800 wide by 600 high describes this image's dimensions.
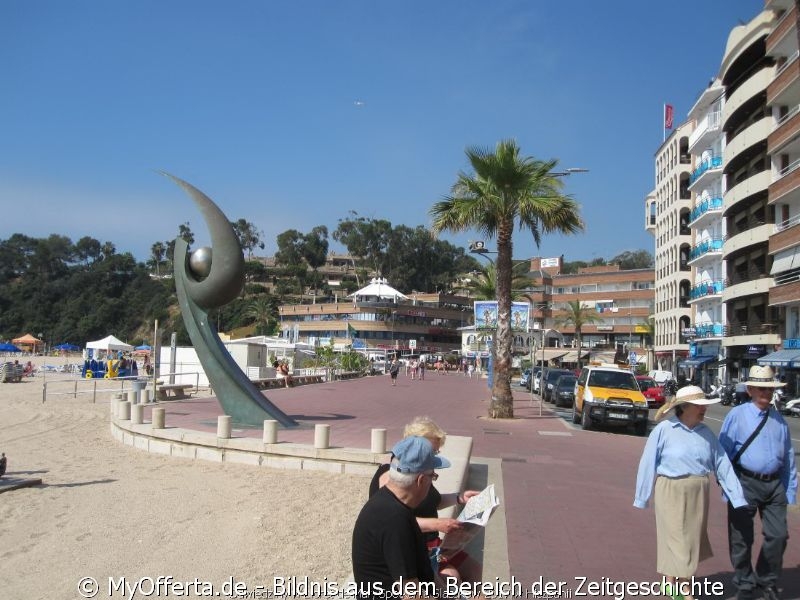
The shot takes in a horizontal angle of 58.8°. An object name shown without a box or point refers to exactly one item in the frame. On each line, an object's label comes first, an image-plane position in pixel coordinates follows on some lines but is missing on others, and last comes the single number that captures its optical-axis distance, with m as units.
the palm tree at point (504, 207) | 20.00
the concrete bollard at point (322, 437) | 11.30
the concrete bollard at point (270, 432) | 11.67
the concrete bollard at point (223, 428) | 12.15
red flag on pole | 69.81
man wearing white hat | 5.32
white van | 42.71
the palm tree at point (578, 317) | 70.56
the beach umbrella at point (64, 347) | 82.04
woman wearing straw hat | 4.95
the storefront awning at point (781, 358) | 31.81
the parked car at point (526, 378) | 44.00
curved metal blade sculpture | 14.87
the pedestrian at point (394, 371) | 41.44
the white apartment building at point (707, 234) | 48.22
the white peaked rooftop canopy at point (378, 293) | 92.69
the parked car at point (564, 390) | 28.44
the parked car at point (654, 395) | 30.41
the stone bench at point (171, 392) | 23.09
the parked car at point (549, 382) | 32.69
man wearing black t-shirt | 3.10
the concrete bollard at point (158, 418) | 13.38
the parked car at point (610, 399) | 18.86
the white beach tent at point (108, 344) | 45.44
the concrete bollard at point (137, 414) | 14.35
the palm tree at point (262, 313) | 102.31
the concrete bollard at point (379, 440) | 11.03
